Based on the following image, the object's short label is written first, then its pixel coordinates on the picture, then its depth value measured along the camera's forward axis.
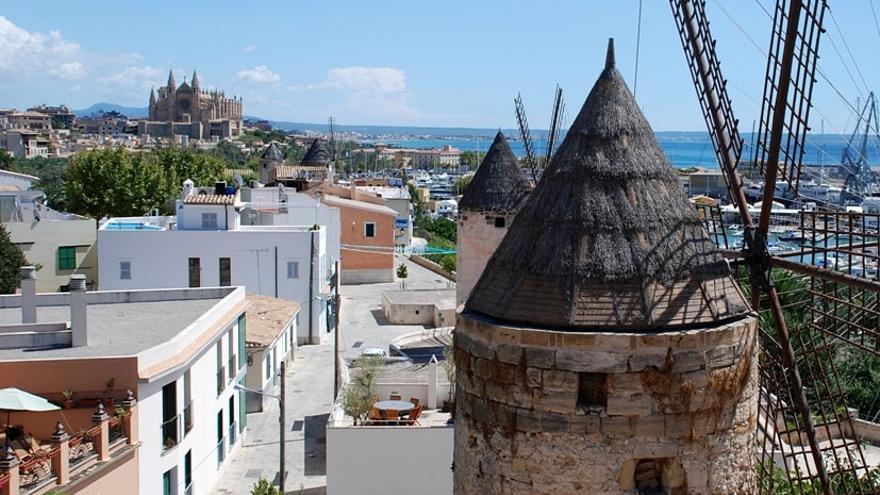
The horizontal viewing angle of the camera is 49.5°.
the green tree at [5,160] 94.38
